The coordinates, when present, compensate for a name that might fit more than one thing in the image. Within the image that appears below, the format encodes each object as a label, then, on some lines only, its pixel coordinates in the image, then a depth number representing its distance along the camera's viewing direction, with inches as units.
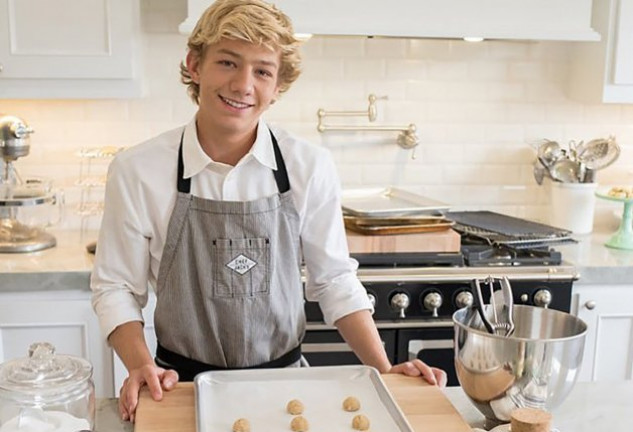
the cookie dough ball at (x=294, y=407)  52.9
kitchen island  102.6
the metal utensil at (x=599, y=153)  131.1
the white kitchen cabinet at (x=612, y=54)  119.0
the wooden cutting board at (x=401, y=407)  52.2
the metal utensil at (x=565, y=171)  131.3
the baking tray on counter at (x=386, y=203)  113.2
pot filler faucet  128.3
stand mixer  109.8
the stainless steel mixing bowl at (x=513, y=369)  53.4
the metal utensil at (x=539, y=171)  134.1
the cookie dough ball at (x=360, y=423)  51.3
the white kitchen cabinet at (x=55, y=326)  102.8
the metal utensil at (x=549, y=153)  132.3
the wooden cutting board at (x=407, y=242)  109.3
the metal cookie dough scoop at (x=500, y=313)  58.1
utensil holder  129.6
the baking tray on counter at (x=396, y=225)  110.4
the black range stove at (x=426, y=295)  105.6
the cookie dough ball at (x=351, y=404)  54.1
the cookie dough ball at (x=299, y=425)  50.7
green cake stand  122.0
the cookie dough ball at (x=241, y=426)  49.9
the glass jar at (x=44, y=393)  46.3
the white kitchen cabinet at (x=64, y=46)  106.1
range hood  108.7
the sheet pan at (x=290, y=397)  51.9
